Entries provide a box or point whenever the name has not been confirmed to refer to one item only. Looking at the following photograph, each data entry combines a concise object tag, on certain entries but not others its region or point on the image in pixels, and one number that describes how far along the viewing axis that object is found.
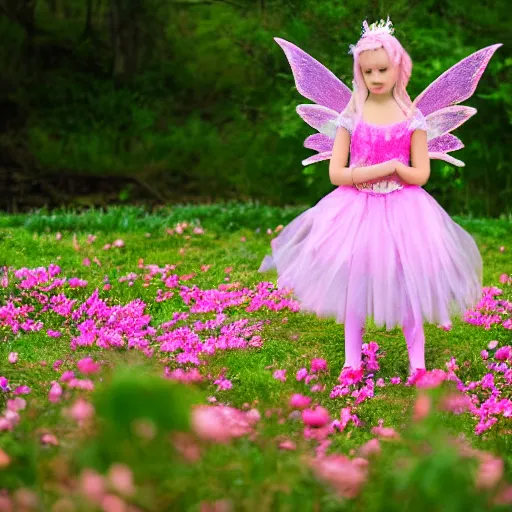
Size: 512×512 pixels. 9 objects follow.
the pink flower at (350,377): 5.12
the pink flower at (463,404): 4.67
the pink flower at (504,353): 5.54
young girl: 4.83
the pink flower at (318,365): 5.02
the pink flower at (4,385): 4.37
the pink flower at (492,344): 5.65
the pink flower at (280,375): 5.16
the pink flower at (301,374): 5.17
